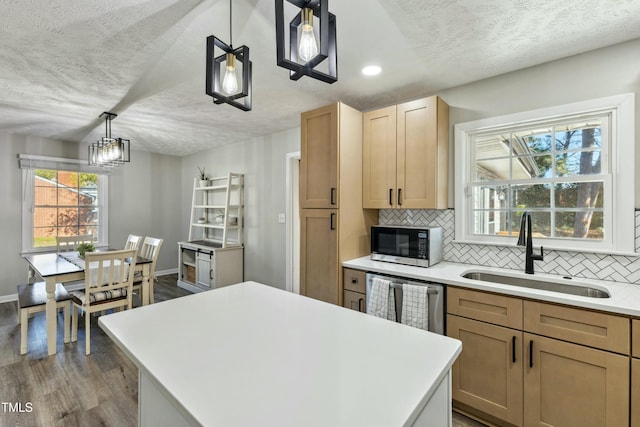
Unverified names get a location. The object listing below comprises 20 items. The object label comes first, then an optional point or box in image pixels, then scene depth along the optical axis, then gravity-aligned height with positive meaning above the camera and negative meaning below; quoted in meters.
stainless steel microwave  2.37 -0.26
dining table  2.72 -0.58
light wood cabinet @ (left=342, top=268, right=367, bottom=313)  2.41 -0.63
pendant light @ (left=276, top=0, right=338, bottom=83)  0.89 +0.53
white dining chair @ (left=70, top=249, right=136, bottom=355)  2.77 -0.73
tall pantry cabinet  2.54 +0.12
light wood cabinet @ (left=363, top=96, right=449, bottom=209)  2.42 +0.49
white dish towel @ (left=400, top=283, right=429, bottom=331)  2.06 -0.65
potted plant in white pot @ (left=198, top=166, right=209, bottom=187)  5.27 +0.61
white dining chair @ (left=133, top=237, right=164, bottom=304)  3.57 -0.55
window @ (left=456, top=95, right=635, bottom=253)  1.93 +0.28
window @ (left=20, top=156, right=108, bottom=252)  4.34 +0.14
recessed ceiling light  2.27 +1.10
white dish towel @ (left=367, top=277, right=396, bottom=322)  2.21 -0.65
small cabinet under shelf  4.37 -0.83
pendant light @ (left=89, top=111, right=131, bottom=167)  3.18 +0.67
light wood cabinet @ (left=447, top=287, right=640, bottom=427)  1.50 -0.84
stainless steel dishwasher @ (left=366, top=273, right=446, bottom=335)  2.04 -0.64
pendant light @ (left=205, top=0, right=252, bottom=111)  1.19 +0.56
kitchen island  0.68 -0.44
